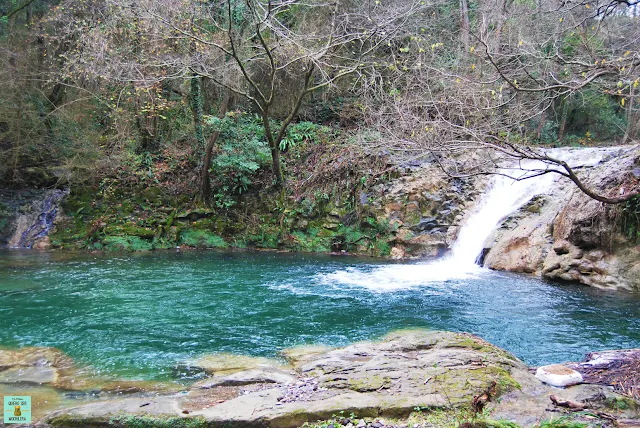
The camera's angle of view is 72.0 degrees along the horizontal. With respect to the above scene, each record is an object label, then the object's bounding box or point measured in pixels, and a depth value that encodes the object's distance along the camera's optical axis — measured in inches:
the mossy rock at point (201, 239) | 582.2
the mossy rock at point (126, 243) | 549.3
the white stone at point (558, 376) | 154.7
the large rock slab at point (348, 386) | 131.9
